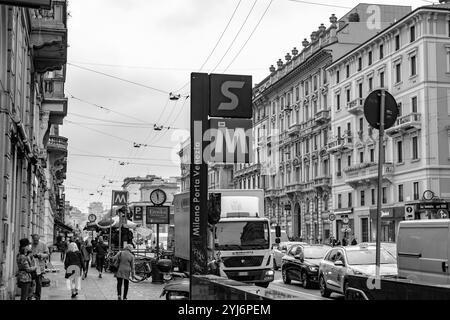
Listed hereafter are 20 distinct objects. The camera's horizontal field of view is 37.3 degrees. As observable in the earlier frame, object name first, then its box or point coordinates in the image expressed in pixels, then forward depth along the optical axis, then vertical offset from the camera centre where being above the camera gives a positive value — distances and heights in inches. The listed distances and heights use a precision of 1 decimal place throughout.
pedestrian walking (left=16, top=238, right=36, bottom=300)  545.0 -43.5
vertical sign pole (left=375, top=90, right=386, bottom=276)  394.2 +24.5
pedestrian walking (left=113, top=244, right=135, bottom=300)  676.7 -53.5
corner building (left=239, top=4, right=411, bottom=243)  2586.1 +402.4
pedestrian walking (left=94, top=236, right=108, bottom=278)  1114.2 -66.1
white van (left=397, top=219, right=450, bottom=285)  516.7 -28.2
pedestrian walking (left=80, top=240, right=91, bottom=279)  1065.5 -70.3
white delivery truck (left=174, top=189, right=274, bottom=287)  840.9 -29.7
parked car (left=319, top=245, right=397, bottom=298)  687.7 -51.7
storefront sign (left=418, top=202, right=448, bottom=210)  1155.3 +16.9
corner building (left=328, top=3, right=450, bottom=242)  1893.5 +281.7
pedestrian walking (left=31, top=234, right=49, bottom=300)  606.5 -41.1
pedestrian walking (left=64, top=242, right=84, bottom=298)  719.7 -55.2
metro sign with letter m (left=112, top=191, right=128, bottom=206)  1101.4 +29.7
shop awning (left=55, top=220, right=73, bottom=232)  2624.5 -47.2
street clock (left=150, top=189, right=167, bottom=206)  962.1 +27.3
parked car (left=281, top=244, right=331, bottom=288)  895.1 -66.2
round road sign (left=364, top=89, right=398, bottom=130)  422.0 +67.5
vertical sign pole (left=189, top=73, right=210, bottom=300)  414.3 +12.9
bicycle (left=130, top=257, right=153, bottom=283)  996.3 -79.9
